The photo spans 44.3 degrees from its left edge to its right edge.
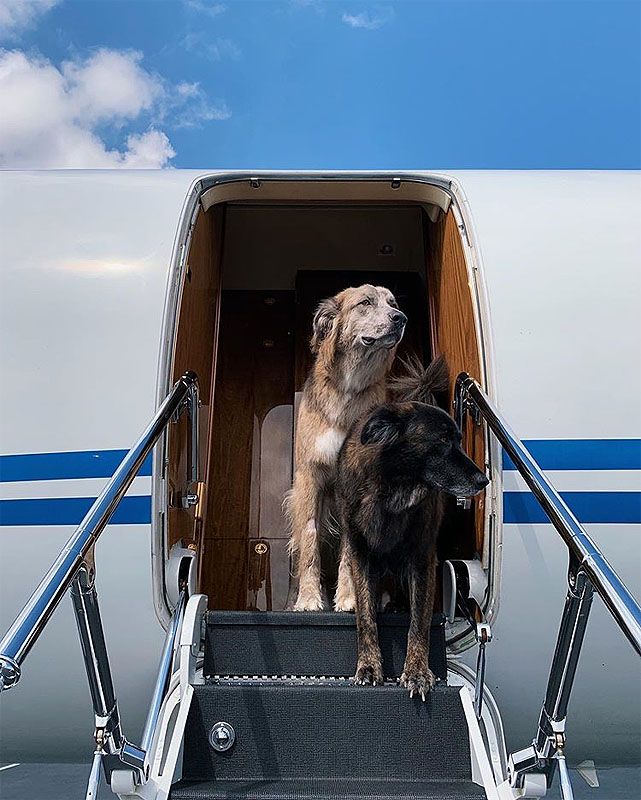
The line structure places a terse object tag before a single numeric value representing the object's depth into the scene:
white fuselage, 2.71
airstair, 1.87
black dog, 2.63
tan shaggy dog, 3.24
